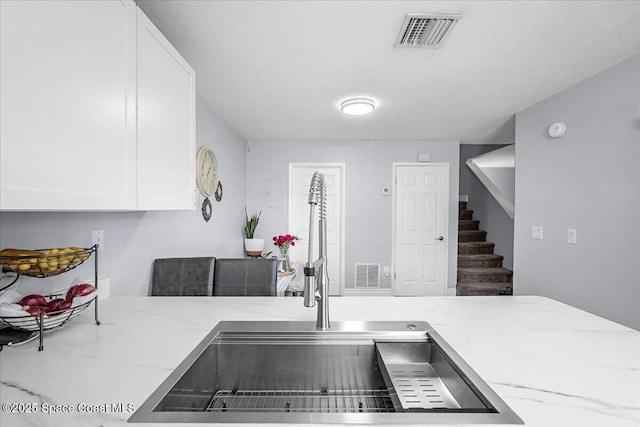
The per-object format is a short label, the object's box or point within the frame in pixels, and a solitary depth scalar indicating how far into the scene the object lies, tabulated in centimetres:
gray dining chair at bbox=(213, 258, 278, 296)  199
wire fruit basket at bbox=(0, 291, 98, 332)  97
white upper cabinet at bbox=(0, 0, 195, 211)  77
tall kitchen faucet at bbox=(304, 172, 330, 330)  98
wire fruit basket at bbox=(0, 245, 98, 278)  99
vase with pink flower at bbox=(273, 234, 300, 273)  388
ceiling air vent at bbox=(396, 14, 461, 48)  170
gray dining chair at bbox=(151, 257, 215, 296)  200
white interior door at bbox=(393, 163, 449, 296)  482
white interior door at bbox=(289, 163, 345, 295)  485
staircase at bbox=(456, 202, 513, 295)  477
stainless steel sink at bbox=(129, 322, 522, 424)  92
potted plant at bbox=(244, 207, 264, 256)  420
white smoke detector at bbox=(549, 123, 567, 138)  283
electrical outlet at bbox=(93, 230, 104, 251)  156
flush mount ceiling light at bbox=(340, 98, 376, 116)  291
